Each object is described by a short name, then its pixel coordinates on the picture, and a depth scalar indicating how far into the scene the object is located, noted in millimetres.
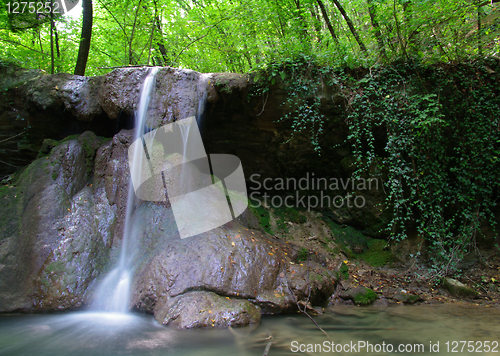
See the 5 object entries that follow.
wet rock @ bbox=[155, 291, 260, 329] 3289
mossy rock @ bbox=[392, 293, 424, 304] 4555
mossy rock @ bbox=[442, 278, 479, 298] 4551
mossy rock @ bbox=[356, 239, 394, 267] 5879
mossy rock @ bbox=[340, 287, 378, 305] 4543
